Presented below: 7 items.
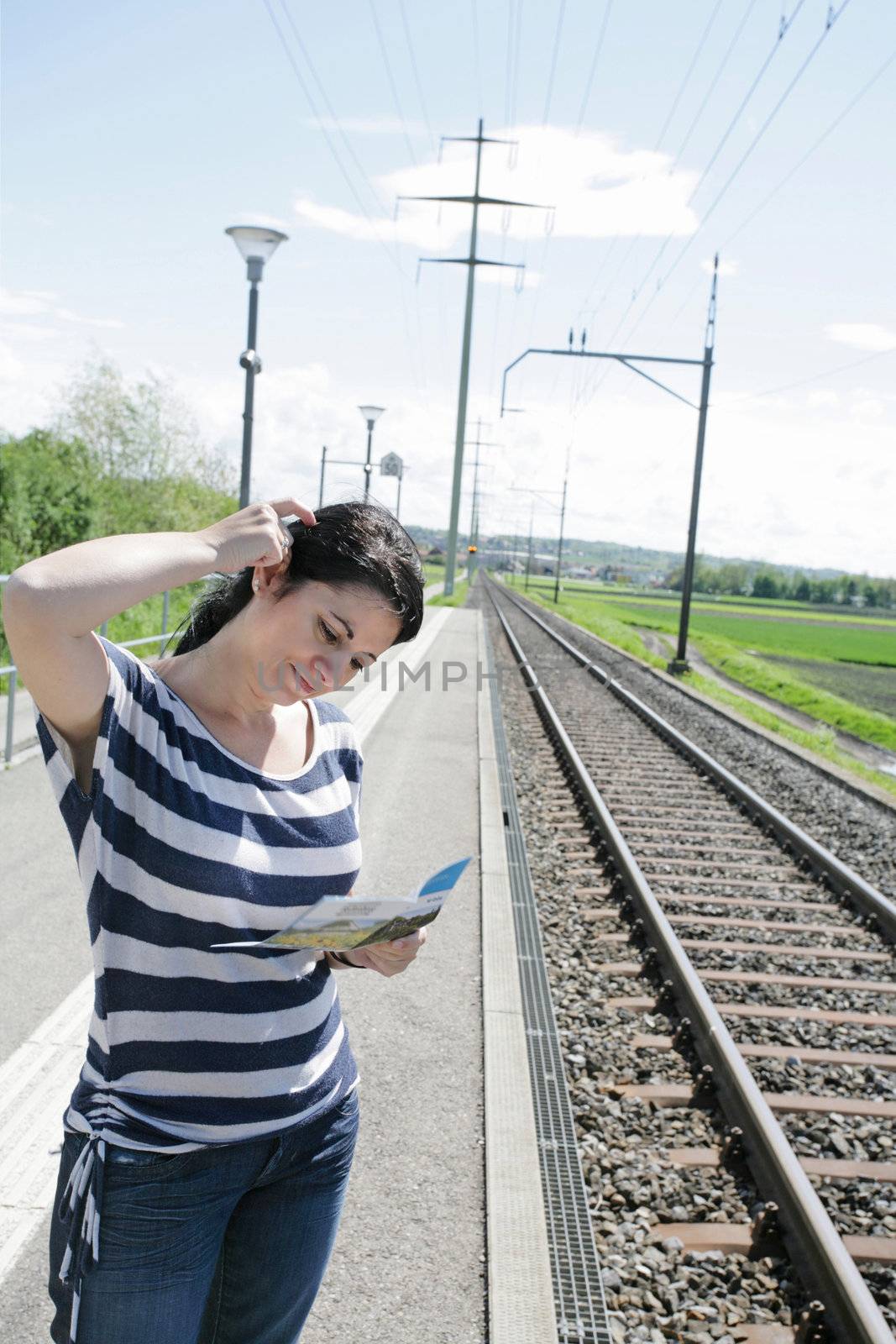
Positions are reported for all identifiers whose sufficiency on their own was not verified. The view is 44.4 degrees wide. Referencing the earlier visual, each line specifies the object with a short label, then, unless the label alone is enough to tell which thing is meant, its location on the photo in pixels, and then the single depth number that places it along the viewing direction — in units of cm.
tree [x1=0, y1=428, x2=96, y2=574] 1526
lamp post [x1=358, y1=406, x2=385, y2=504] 2795
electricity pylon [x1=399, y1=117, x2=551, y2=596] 3738
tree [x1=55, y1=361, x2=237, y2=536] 3059
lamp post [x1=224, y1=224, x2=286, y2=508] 1195
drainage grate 333
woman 159
